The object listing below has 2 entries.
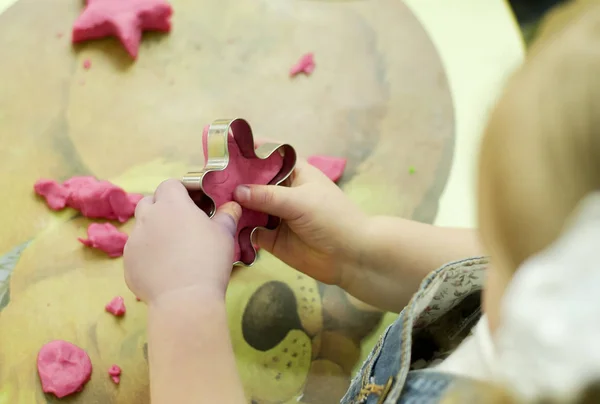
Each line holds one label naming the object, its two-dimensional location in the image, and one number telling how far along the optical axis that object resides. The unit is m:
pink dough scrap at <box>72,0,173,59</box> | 0.62
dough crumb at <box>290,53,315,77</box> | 0.63
